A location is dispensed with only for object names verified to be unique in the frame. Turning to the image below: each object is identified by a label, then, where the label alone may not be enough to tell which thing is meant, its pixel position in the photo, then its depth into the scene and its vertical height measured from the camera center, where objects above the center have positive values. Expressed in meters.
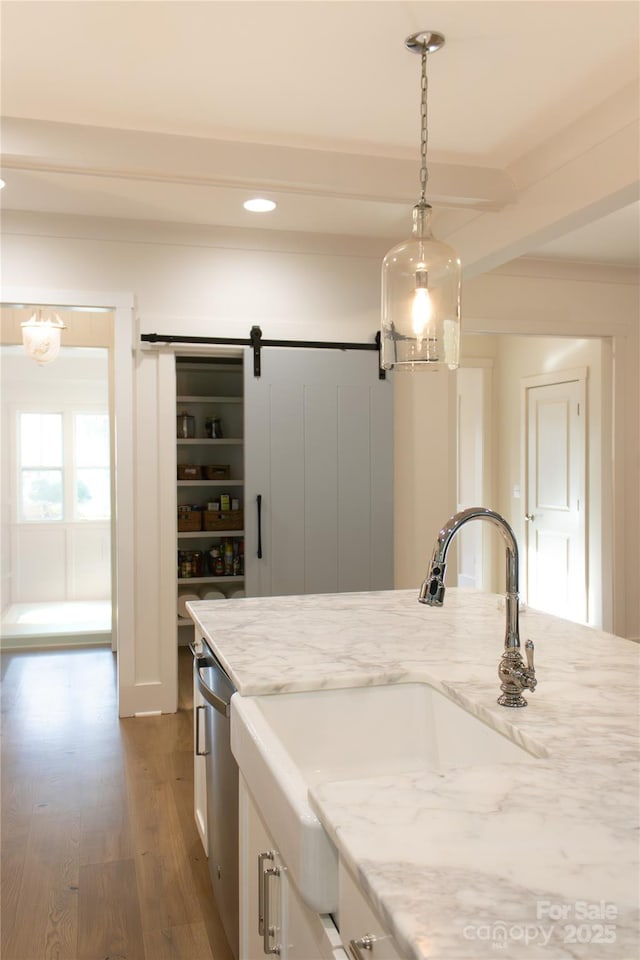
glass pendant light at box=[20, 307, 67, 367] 5.00 +0.86
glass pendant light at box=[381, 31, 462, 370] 2.37 +0.53
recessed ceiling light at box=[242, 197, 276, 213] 3.75 +1.31
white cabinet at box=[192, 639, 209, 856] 2.35 -0.97
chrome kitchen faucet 1.50 -0.31
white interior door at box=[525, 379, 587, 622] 5.78 -0.25
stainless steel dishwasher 1.92 -0.85
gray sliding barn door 4.39 -0.02
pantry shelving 5.45 -0.01
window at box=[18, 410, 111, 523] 7.42 +0.07
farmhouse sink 1.54 -0.59
